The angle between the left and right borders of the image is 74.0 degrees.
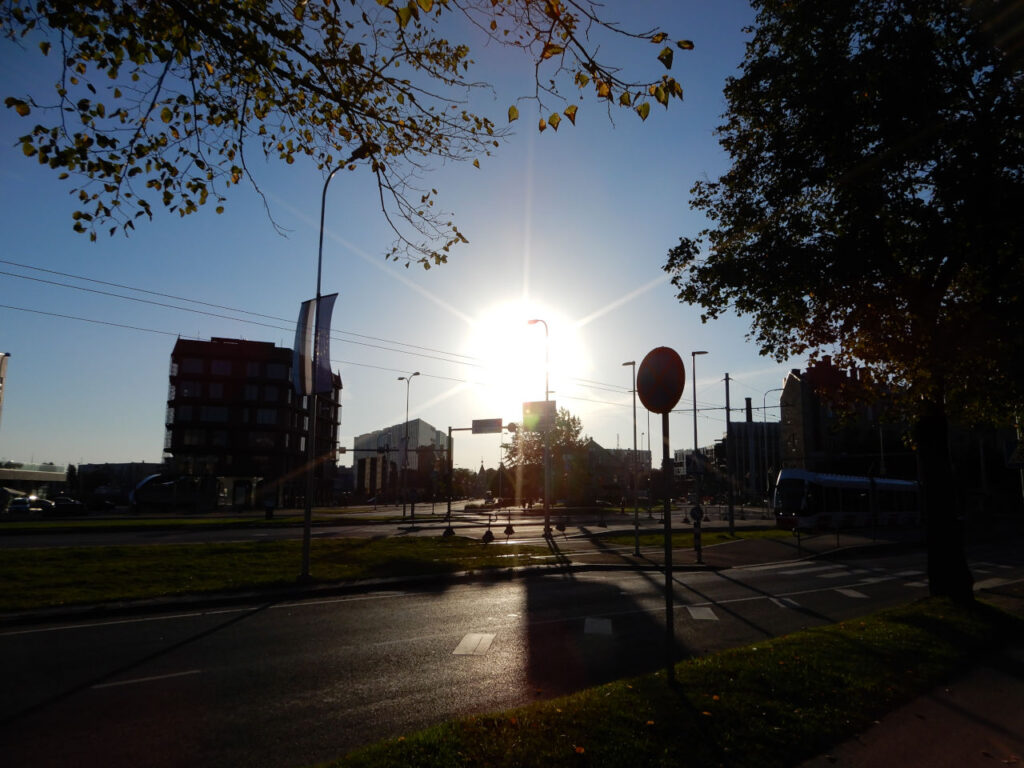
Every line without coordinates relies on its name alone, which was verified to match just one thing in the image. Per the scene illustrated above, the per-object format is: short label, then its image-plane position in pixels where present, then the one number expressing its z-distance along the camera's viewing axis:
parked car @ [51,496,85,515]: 47.78
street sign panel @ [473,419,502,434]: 36.22
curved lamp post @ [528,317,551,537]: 31.61
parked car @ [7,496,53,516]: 44.41
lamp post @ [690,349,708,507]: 40.02
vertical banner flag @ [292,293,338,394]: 16.19
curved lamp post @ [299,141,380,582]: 14.30
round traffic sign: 6.32
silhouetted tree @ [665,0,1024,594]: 10.12
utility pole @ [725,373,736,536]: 34.18
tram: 38.12
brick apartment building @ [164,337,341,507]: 75.88
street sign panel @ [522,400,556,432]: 33.09
